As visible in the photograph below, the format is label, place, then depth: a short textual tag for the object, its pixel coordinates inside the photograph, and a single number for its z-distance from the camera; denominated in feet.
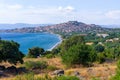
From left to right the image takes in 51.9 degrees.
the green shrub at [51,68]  47.68
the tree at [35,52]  89.28
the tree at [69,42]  87.56
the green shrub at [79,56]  50.45
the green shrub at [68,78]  24.26
